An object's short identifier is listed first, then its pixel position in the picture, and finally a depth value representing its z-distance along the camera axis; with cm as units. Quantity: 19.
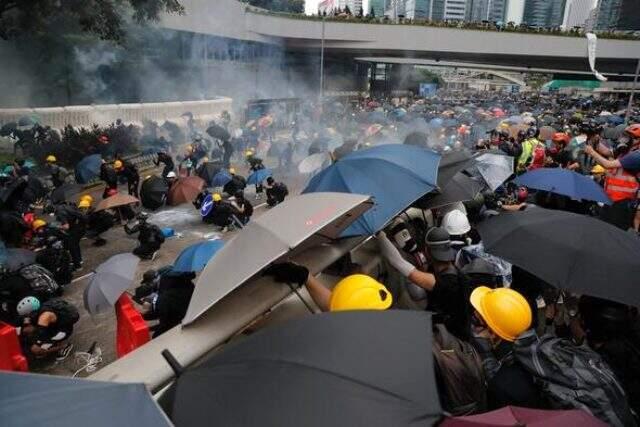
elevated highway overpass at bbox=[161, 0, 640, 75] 3612
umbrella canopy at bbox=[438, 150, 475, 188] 496
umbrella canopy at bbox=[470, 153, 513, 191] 662
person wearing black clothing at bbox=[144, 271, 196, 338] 412
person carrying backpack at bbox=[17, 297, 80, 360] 495
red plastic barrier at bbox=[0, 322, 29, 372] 452
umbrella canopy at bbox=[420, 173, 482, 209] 482
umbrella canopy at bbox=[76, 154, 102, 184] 1131
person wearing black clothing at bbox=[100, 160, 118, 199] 1030
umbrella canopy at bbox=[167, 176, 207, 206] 1017
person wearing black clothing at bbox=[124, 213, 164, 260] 823
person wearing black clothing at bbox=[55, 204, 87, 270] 760
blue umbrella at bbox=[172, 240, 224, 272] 414
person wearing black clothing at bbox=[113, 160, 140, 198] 1183
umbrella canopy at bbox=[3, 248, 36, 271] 579
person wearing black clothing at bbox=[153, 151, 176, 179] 1298
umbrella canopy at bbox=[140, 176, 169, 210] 1083
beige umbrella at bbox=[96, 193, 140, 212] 841
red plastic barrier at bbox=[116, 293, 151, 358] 430
